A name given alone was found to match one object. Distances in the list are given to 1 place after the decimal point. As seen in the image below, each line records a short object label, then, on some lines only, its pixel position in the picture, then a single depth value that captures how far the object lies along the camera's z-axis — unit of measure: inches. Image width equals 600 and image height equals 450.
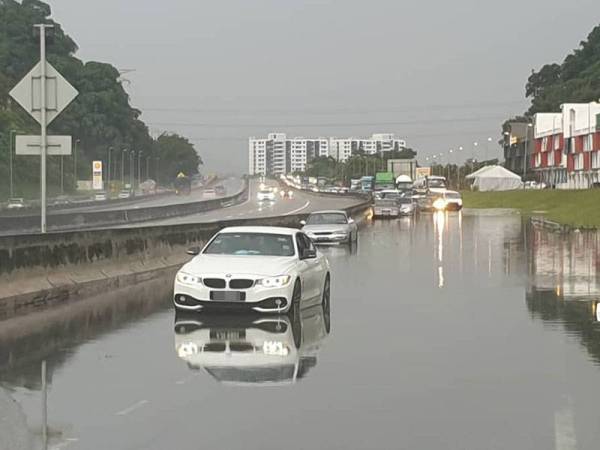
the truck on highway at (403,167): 5620.1
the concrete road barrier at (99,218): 1520.7
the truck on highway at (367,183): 5687.5
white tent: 4832.7
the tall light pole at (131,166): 5900.6
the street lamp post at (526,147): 5812.0
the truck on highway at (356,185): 6510.8
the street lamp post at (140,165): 6460.6
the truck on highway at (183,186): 5414.9
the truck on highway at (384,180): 5257.9
